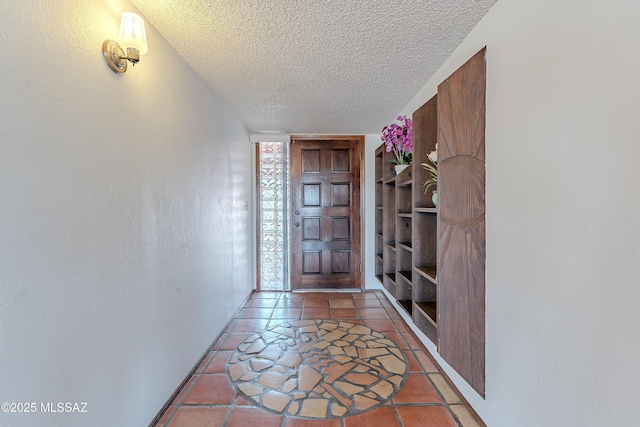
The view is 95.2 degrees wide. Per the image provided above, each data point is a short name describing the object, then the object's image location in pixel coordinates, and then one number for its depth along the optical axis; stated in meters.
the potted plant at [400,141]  2.50
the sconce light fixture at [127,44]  1.21
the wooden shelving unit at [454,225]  1.48
